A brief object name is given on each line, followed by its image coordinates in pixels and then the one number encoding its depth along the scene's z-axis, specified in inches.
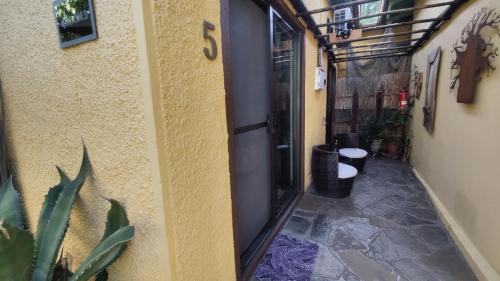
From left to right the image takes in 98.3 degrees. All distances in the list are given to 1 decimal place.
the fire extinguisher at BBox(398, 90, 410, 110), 191.8
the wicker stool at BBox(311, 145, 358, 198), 114.0
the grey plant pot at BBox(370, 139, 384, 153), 209.8
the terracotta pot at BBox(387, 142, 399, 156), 205.0
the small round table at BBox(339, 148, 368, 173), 149.9
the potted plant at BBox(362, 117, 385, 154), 209.0
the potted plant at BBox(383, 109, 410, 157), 198.5
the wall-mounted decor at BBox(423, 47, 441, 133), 120.7
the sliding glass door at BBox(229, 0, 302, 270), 62.5
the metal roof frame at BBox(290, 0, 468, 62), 88.5
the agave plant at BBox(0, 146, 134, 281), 22.9
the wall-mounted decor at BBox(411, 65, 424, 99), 161.9
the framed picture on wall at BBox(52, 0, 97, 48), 28.2
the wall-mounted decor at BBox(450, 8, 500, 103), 70.0
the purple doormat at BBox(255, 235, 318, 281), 66.2
